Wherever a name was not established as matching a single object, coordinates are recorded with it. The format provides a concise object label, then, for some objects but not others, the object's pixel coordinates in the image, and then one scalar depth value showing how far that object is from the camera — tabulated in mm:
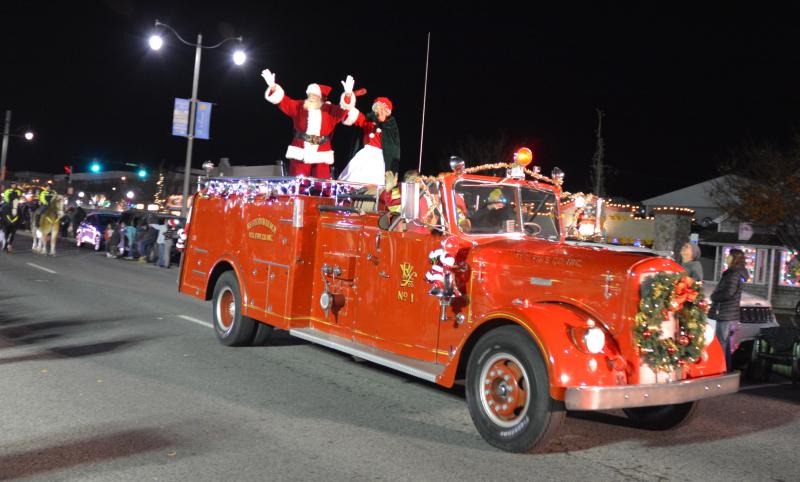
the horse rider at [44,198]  21766
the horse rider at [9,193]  21627
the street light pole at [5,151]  44062
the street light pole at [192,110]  23530
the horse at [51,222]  21297
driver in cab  6551
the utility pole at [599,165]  30545
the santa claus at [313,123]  10031
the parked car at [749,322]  9484
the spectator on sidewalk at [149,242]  22531
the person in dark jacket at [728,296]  8852
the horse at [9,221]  21562
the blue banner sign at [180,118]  23500
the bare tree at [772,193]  24016
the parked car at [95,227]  26344
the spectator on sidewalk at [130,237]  23484
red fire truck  5074
